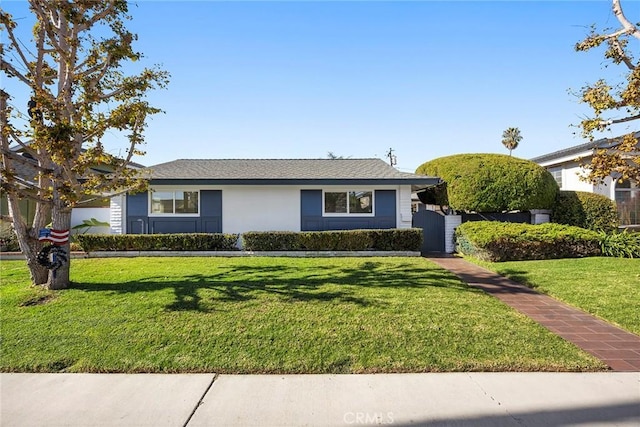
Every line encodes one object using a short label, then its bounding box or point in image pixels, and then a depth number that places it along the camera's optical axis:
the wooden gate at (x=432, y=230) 14.09
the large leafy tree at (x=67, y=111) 6.49
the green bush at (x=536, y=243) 10.52
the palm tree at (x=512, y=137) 47.53
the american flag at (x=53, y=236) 6.76
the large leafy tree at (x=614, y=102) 7.55
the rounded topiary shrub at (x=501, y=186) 13.02
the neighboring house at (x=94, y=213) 14.86
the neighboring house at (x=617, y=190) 14.29
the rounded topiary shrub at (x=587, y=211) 12.82
